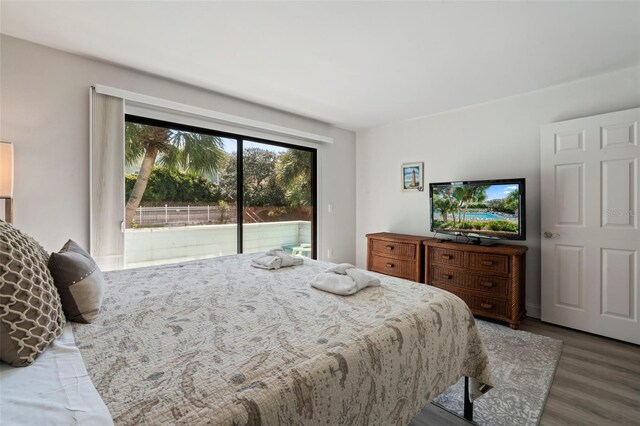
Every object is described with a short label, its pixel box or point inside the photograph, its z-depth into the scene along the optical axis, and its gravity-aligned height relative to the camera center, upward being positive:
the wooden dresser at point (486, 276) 2.83 -0.68
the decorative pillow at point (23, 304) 0.82 -0.29
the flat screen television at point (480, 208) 2.93 +0.04
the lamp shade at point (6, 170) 1.88 +0.28
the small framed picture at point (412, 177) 4.04 +0.51
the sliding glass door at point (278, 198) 3.69 +0.20
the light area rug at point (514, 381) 1.67 -1.16
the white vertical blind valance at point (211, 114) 2.53 +1.06
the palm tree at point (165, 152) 2.81 +0.65
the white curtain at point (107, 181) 2.45 +0.28
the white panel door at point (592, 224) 2.53 -0.11
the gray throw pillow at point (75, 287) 1.19 -0.32
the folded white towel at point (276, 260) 2.22 -0.38
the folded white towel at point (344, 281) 1.61 -0.41
